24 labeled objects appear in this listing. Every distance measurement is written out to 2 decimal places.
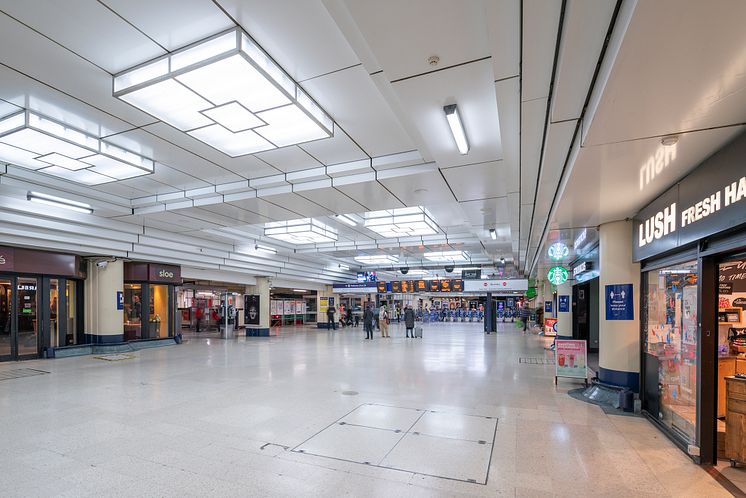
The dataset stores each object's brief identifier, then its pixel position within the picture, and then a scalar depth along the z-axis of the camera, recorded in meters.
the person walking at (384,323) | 18.20
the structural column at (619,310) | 6.20
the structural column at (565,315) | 13.01
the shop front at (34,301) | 10.23
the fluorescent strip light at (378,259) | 17.47
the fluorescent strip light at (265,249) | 15.04
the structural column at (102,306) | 11.88
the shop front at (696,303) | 3.63
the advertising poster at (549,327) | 17.84
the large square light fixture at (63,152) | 4.87
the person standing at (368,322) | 17.12
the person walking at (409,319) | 17.56
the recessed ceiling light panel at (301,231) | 10.91
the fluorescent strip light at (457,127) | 4.03
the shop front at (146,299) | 13.52
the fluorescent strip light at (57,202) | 7.69
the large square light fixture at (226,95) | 3.49
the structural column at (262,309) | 17.91
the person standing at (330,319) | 22.39
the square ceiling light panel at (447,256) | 15.86
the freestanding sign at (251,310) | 17.95
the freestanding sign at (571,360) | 7.50
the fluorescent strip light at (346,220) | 10.04
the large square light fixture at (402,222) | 9.46
